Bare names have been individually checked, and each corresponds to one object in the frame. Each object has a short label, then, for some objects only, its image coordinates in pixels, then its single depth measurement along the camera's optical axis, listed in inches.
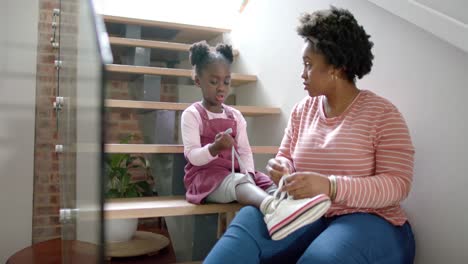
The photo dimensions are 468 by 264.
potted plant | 79.1
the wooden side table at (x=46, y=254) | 58.9
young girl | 59.8
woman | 42.4
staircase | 61.2
